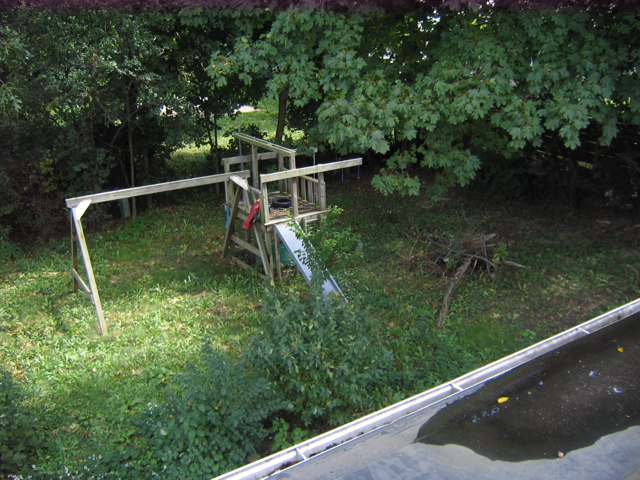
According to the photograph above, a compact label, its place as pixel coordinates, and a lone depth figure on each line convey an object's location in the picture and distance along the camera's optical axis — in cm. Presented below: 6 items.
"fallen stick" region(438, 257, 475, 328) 694
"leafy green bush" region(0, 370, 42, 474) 447
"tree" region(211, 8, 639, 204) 716
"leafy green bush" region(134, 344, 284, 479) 438
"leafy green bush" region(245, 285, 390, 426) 466
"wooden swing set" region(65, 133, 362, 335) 689
